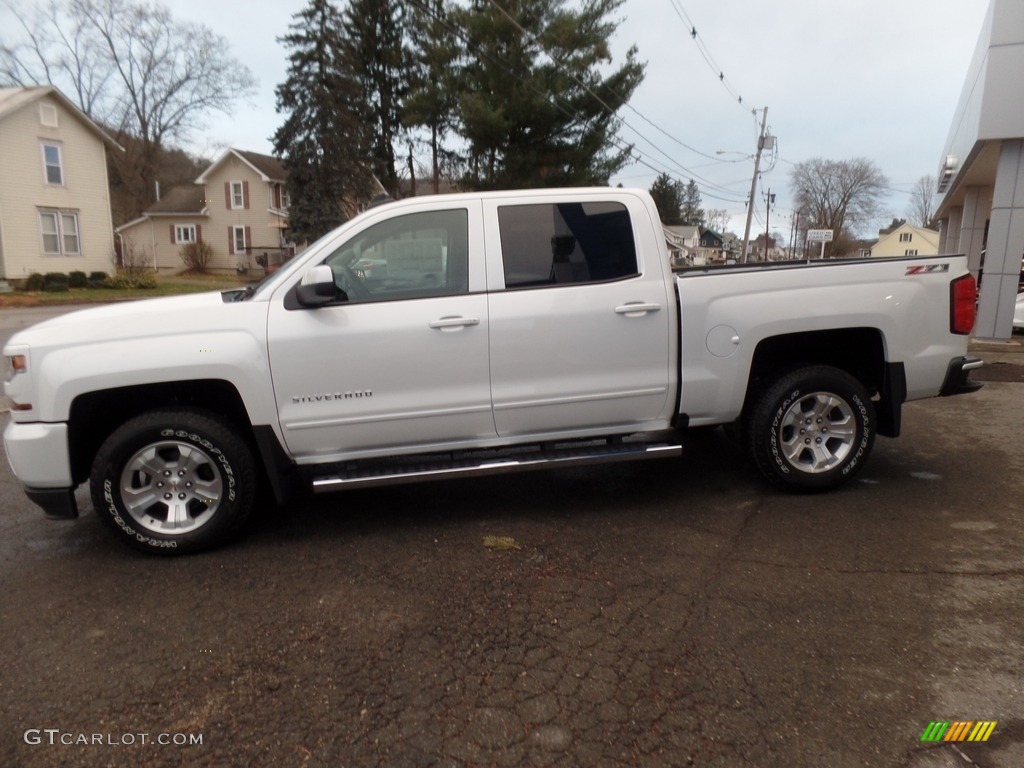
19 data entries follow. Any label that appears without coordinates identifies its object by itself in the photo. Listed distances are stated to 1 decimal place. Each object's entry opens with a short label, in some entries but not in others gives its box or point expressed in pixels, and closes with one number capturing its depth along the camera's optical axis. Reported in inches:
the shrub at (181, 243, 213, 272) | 1723.7
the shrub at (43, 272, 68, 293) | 1100.5
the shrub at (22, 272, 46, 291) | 1097.4
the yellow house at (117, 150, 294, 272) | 1797.5
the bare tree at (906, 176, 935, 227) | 3223.4
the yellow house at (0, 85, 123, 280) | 1145.1
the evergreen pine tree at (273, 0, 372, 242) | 1523.1
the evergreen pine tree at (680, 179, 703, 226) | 4761.3
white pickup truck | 159.3
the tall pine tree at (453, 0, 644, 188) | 1039.0
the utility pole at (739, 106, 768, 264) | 1598.2
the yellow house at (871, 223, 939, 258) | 3408.0
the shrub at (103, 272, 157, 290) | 1184.8
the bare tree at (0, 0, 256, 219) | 1911.9
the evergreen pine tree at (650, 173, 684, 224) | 3690.9
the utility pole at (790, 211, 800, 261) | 3314.7
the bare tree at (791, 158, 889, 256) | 3080.7
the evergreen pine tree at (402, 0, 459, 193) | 1119.6
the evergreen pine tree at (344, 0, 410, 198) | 1670.8
